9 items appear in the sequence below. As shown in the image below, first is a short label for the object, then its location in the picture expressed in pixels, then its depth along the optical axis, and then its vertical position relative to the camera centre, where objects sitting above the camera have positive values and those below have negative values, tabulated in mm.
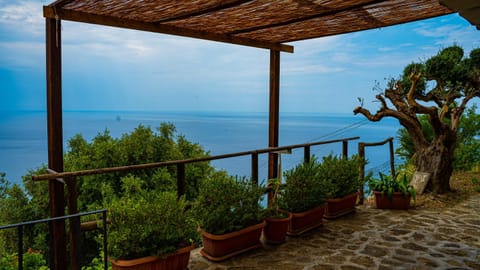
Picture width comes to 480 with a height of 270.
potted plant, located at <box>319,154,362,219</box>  4219 -911
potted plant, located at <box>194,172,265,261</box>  3053 -962
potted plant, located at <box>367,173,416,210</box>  4777 -1143
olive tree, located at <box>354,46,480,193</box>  5230 +26
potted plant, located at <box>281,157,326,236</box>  3734 -943
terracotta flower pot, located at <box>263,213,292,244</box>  3465 -1204
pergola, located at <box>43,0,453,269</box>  2676 +812
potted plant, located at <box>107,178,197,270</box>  2518 -919
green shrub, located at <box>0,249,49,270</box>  4352 -1991
